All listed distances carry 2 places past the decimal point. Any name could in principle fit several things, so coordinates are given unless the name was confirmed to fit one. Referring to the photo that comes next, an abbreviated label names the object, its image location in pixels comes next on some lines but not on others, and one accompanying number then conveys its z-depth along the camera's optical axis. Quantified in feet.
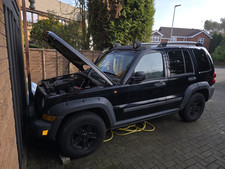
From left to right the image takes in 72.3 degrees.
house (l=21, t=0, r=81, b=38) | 79.64
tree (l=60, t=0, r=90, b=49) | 27.04
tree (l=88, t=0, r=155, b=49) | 24.00
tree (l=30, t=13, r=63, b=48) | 31.00
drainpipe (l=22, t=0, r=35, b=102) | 14.58
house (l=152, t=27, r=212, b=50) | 140.26
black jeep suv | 8.29
